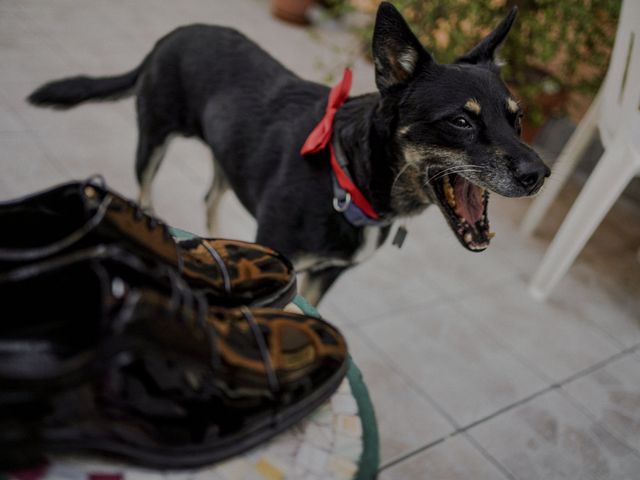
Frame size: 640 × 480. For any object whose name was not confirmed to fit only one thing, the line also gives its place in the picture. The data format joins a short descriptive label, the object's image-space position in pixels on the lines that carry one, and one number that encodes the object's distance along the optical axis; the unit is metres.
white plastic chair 2.16
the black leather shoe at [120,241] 0.69
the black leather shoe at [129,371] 0.56
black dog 1.33
